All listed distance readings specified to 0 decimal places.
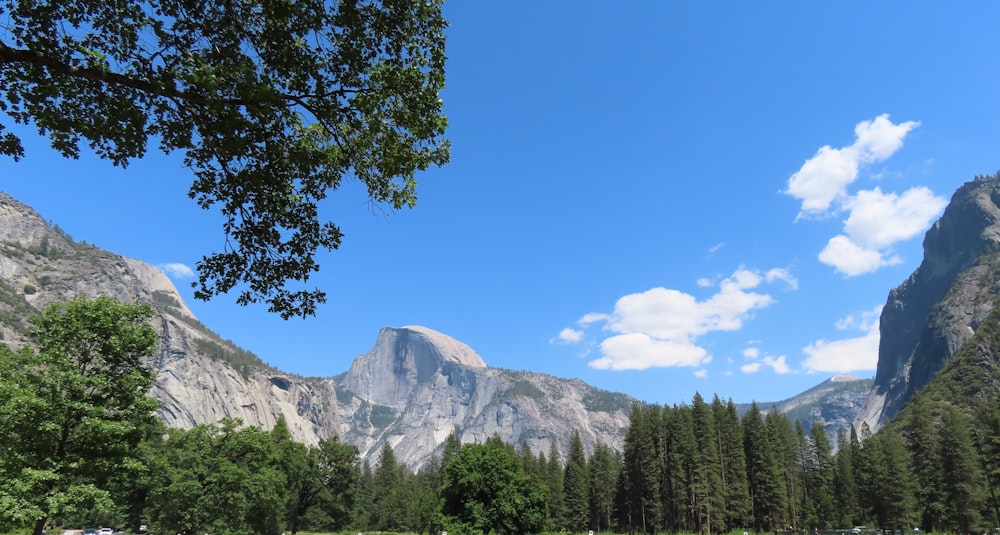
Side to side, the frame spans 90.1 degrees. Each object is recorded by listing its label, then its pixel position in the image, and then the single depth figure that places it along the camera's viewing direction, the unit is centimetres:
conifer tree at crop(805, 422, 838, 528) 7119
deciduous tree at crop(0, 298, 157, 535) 1684
